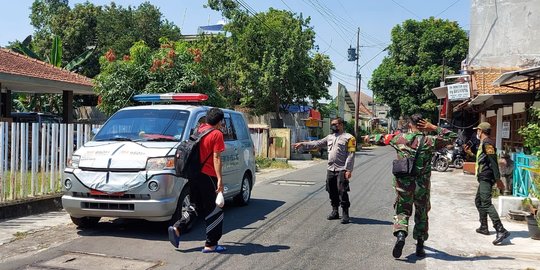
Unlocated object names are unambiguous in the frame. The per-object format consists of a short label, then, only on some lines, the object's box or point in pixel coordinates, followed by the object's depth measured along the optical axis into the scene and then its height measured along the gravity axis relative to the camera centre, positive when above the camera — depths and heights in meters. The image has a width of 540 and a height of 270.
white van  6.70 -0.71
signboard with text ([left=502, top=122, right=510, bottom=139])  15.74 +0.01
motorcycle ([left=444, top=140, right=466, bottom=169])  20.44 -1.10
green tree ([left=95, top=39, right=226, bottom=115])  15.05 +1.38
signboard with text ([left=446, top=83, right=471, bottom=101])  16.70 +1.27
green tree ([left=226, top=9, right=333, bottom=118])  27.42 +3.60
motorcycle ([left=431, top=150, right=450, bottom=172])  19.80 -1.34
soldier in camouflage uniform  6.24 -0.67
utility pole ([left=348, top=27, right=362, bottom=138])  39.97 +5.48
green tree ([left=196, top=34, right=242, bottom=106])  29.09 +3.72
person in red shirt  6.25 -0.80
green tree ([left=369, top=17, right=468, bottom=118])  39.19 +5.20
